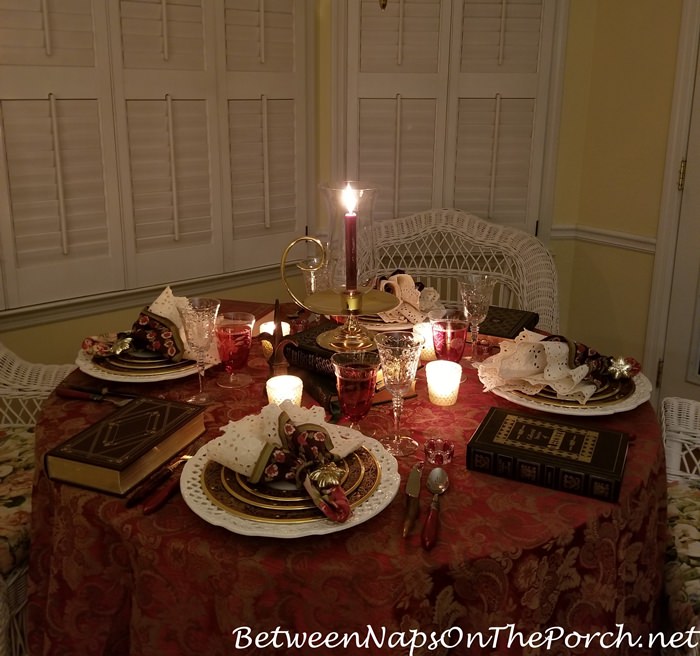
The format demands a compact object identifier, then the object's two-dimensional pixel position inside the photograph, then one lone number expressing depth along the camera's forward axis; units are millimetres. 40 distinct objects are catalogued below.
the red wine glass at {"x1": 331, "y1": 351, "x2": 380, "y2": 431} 1335
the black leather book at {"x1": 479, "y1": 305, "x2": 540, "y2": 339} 1907
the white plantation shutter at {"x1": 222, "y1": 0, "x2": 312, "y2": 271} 2820
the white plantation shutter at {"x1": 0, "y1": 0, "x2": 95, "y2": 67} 2305
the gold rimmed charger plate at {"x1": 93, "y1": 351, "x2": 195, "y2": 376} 1678
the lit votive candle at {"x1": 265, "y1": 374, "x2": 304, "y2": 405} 1534
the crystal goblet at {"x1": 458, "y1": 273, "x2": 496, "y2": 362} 1765
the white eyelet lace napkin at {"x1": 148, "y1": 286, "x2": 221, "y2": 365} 1735
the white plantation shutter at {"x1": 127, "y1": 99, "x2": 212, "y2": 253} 2648
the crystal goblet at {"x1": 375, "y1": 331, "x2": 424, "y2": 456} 1373
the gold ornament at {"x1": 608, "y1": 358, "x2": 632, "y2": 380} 1576
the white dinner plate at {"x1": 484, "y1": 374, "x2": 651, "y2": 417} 1480
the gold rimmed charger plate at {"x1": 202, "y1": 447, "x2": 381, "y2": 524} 1135
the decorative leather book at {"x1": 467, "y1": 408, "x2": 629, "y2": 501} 1226
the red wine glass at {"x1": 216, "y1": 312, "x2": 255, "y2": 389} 1651
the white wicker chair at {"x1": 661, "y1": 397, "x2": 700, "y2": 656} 1446
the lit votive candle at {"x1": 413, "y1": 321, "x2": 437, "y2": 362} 1810
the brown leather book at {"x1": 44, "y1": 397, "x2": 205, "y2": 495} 1240
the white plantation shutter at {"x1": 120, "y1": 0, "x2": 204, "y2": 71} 2541
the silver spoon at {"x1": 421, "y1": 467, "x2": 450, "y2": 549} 1104
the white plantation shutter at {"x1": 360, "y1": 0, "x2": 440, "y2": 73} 2879
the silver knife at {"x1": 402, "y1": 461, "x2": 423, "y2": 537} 1138
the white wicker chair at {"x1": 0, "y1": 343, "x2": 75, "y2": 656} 1985
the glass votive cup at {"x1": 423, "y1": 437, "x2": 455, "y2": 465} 1336
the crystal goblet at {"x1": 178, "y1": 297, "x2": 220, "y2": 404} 1571
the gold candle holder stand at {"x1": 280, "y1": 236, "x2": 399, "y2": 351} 1607
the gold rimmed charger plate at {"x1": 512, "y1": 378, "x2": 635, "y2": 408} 1519
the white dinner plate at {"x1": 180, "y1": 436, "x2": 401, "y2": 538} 1097
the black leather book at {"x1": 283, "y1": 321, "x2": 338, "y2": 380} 1595
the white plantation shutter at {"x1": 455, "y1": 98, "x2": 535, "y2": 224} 3012
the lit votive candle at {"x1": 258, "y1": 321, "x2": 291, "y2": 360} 1821
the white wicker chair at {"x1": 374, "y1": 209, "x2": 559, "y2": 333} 2574
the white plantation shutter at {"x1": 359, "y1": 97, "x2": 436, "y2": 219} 2982
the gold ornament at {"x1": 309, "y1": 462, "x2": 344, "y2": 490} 1150
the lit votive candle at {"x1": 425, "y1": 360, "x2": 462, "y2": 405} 1553
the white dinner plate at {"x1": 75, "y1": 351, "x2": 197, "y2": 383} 1637
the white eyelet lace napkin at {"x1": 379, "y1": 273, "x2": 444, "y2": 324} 1928
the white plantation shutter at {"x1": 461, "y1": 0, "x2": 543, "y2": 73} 2908
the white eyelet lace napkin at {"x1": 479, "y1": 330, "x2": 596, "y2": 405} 1525
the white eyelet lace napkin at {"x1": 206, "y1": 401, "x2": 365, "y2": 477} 1210
